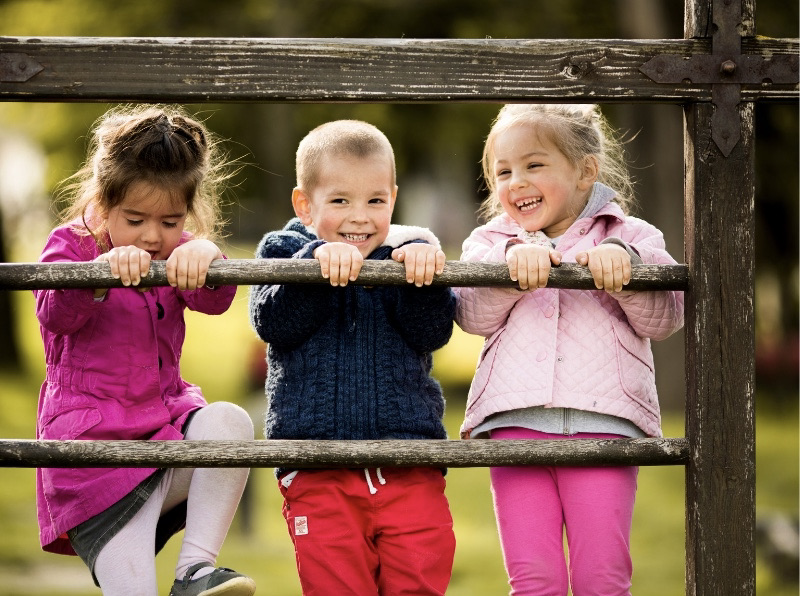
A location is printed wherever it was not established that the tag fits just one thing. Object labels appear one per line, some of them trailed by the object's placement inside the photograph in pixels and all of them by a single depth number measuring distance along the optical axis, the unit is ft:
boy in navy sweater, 18.58
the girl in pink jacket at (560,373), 18.94
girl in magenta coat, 18.51
